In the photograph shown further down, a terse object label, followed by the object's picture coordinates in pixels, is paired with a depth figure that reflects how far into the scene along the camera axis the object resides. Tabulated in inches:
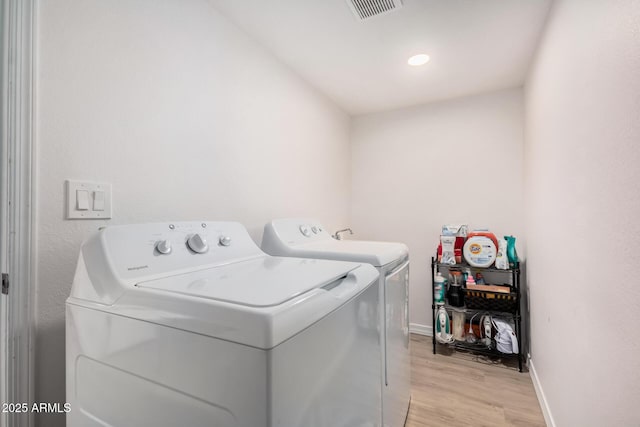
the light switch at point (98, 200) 39.5
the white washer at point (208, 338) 21.4
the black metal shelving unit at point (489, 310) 83.8
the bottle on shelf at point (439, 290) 94.1
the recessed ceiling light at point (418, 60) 76.0
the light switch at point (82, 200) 37.7
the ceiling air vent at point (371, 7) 55.9
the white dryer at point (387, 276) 48.5
